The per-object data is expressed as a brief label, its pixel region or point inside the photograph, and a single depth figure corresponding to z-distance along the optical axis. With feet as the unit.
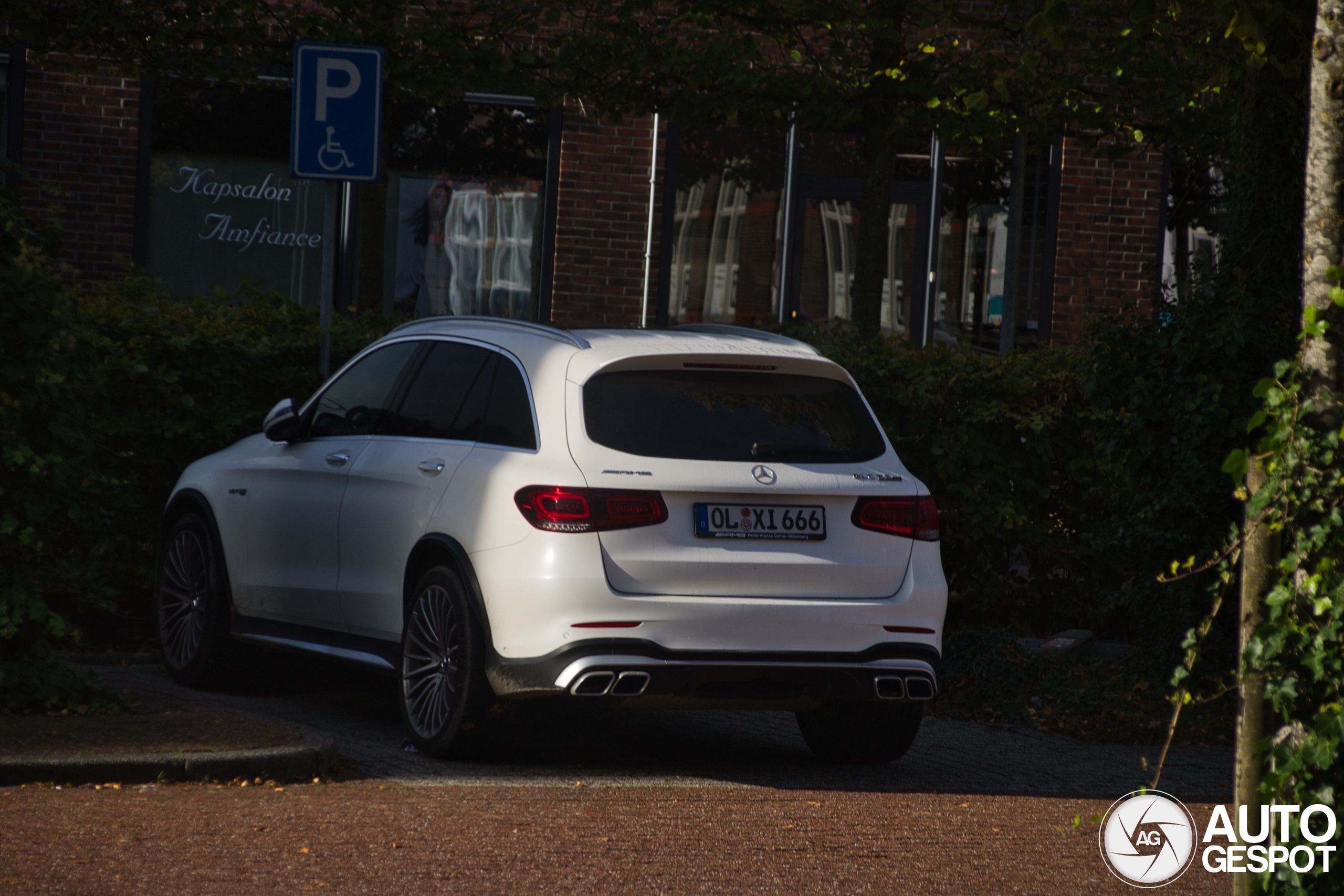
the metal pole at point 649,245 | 113.60
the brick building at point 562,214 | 108.58
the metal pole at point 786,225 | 115.75
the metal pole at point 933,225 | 117.70
